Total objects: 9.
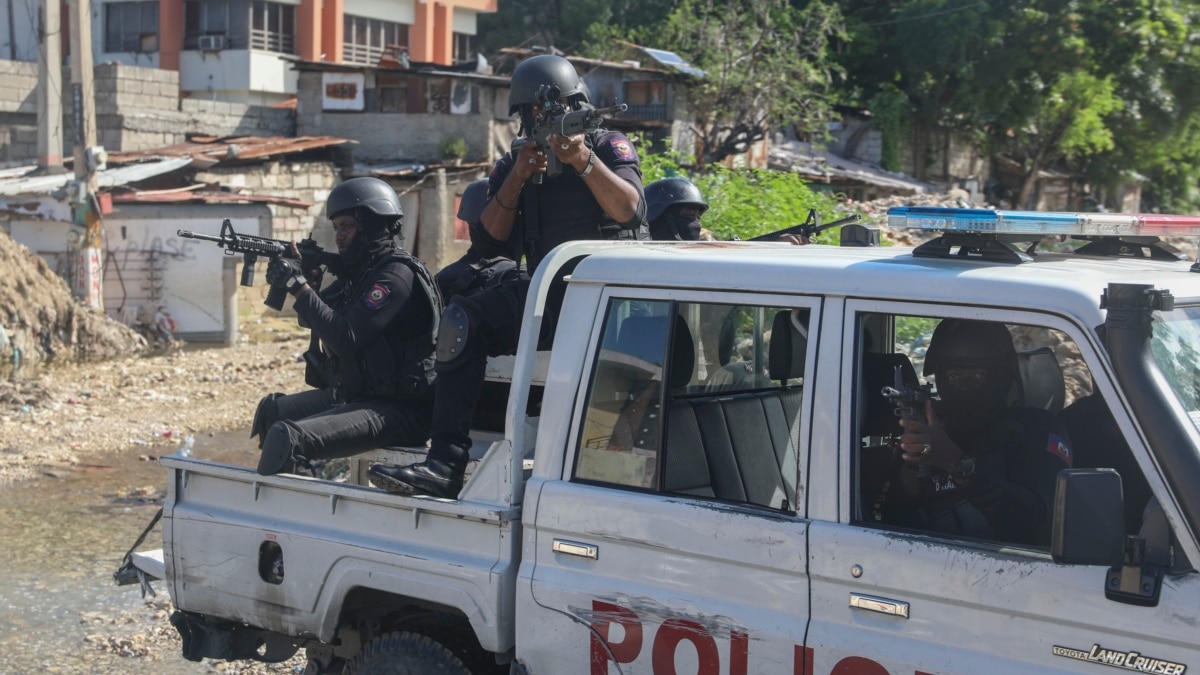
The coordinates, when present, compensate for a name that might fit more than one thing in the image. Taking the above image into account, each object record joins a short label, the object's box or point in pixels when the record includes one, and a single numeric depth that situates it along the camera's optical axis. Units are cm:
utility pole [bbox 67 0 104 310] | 1527
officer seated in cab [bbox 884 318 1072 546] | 292
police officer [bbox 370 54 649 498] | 377
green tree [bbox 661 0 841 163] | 2188
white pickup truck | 259
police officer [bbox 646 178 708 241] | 634
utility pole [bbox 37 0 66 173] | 1564
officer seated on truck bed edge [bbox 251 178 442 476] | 420
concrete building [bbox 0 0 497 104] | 2911
